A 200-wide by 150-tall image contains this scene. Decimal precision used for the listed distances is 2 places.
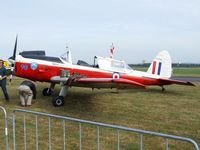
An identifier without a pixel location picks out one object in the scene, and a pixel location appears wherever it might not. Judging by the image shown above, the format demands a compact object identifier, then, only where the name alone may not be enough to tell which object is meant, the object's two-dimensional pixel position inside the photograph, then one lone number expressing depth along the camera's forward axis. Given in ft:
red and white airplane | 33.17
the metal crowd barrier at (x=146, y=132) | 8.01
